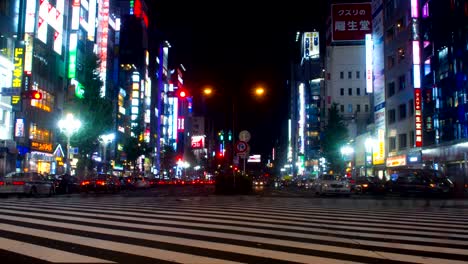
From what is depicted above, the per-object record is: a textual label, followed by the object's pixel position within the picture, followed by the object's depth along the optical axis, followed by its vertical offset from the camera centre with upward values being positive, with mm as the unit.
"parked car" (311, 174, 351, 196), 26781 -661
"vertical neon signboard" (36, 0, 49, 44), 43162 +13178
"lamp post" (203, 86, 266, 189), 25544 +4202
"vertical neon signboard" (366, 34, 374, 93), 56406 +12322
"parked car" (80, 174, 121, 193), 33250 -797
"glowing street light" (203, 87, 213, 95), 25359 +4200
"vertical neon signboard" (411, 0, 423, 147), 41688 +7695
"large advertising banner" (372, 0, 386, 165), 52469 +10012
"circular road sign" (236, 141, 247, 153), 23172 +1250
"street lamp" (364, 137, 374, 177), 56450 +3146
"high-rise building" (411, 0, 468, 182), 35500 +6987
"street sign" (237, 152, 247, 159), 23219 +844
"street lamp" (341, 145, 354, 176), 61500 +2879
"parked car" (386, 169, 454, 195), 27219 -484
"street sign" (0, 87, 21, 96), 34250 +5515
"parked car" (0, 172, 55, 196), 24188 -602
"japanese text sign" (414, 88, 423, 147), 41594 +4814
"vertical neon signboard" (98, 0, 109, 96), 60906 +17322
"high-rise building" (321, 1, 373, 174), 80312 +19509
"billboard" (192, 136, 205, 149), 110125 +6847
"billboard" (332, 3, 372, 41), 79438 +24850
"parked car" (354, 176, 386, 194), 33000 -761
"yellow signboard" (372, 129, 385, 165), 52000 +2897
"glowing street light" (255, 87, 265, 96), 25945 +4296
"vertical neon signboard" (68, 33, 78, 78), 50594 +11368
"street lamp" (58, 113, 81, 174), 39156 +3812
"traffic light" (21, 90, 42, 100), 31419 +5350
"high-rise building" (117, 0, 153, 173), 80625 +17421
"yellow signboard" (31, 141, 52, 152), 43638 +2316
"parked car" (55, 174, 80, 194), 30412 -754
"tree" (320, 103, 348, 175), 60469 +4181
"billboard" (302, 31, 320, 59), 114562 +29840
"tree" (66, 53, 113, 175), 42031 +5199
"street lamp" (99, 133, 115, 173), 66819 +3073
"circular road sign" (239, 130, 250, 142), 23547 +1748
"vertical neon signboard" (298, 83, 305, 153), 112062 +12818
